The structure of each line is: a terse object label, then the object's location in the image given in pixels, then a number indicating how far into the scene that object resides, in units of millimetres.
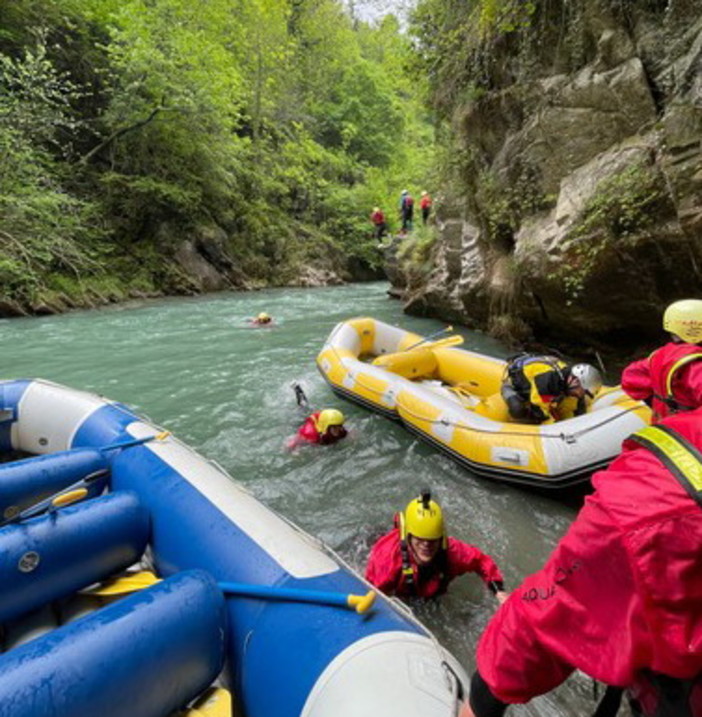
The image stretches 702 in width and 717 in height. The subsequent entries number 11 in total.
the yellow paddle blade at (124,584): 2096
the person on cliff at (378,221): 16719
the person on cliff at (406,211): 14734
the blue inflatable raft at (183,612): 1326
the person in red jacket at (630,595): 762
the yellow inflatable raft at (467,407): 3490
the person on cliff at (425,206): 13547
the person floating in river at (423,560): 2371
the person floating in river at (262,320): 9813
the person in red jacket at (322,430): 4418
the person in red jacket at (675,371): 2484
